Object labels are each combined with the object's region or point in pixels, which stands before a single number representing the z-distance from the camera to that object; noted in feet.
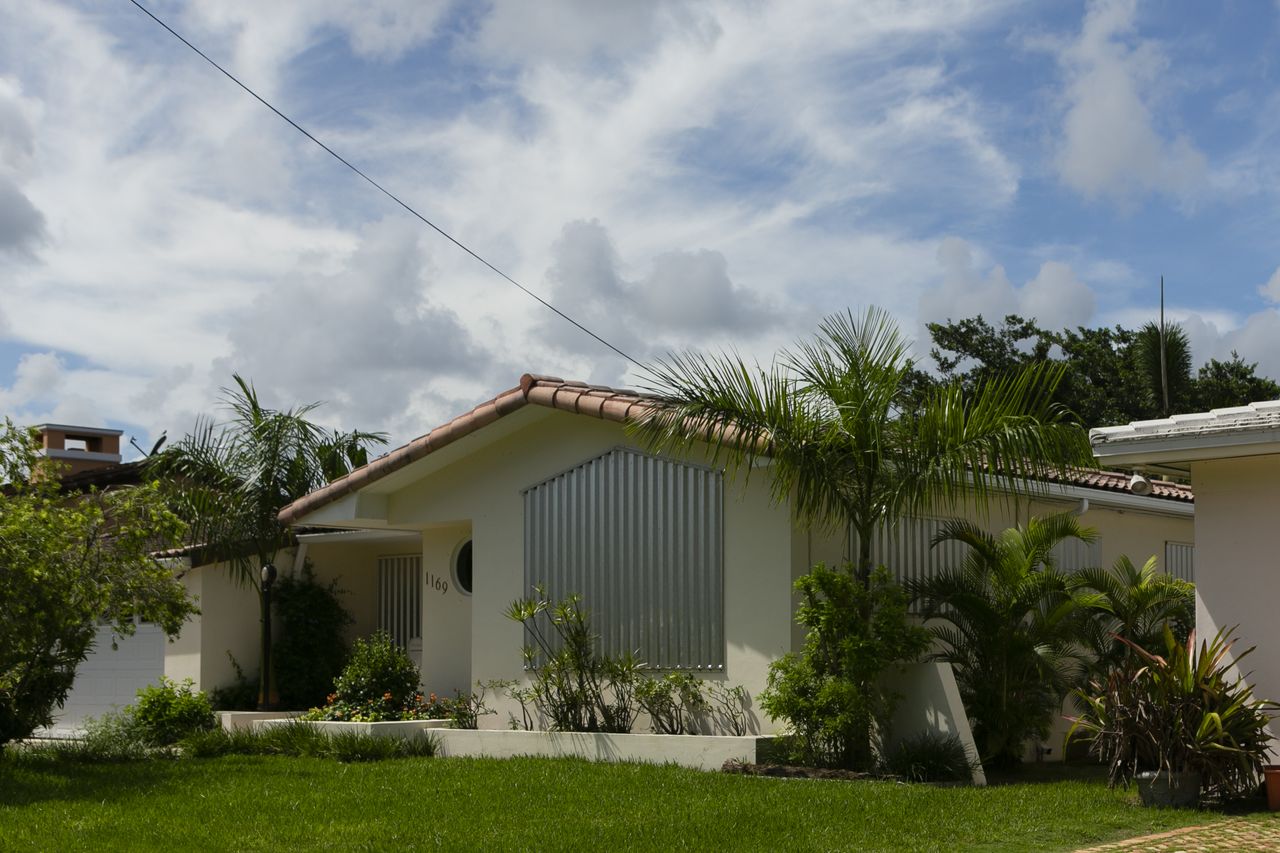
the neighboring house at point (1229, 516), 34.94
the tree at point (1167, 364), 110.22
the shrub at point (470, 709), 53.72
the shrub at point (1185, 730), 33.81
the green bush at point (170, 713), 59.62
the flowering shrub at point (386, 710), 55.42
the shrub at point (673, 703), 47.16
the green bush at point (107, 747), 48.98
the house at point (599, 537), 46.44
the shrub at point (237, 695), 65.41
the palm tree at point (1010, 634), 44.75
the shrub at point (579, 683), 48.49
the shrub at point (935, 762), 40.86
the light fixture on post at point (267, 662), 63.87
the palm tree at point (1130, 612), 46.14
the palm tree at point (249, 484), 64.49
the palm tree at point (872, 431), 41.50
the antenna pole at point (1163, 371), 99.49
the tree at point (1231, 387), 115.34
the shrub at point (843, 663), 41.06
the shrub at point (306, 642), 65.51
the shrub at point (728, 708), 46.03
